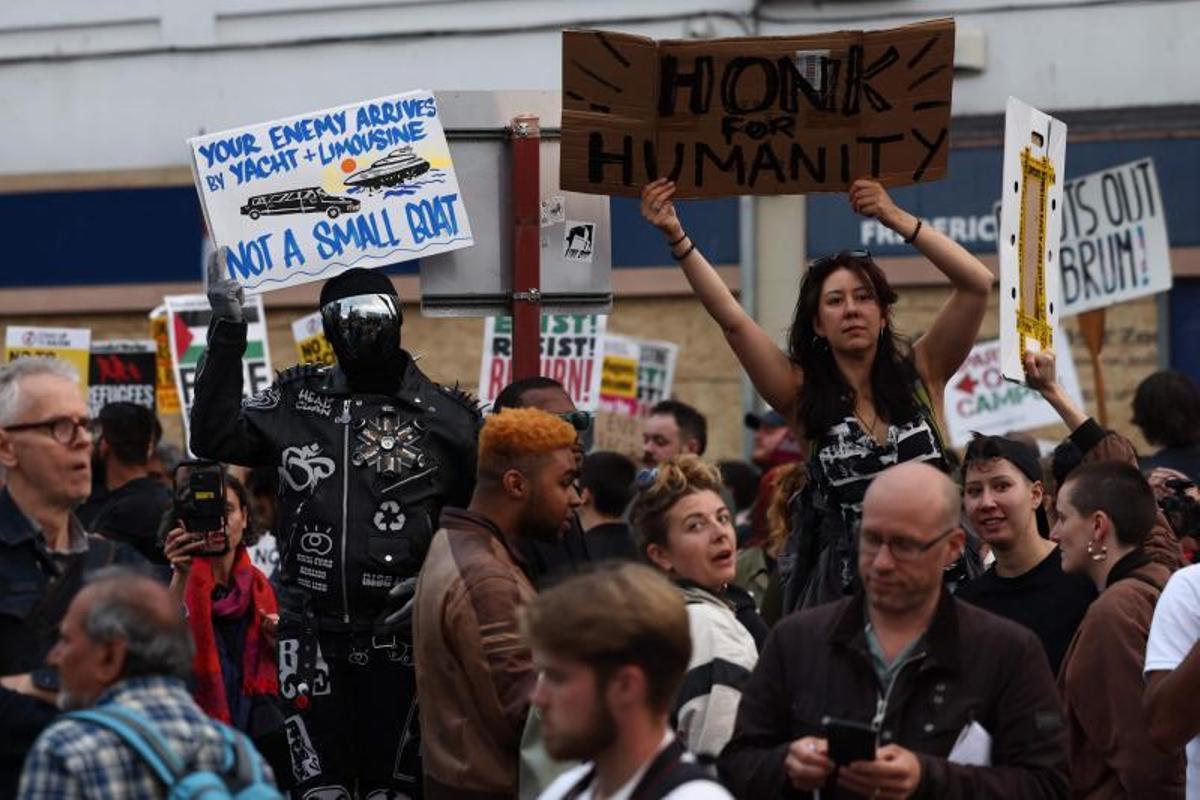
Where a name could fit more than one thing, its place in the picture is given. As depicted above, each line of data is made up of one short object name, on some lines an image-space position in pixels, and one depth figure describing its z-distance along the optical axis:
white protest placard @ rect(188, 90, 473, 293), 12.78
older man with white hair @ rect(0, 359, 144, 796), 8.71
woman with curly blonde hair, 9.15
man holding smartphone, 8.08
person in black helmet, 11.25
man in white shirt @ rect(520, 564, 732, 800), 7.00
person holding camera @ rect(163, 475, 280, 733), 12.85
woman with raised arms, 10.57
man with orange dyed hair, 9.60
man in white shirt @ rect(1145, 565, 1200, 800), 9.32
